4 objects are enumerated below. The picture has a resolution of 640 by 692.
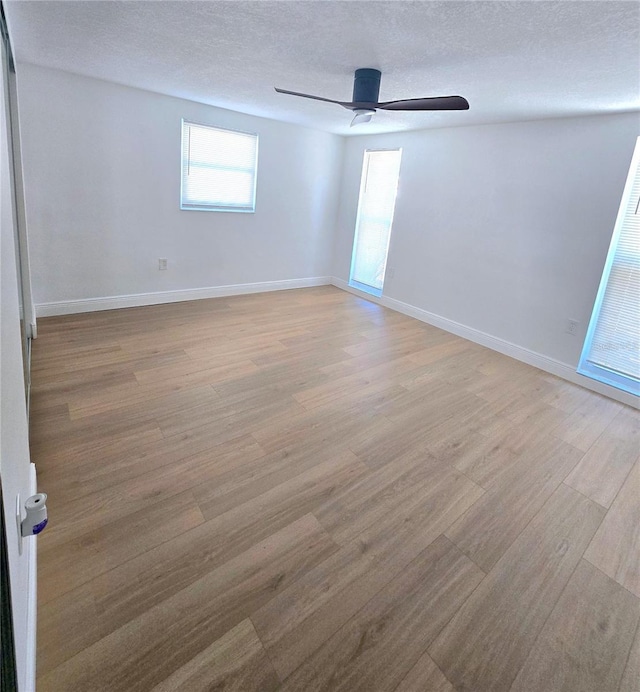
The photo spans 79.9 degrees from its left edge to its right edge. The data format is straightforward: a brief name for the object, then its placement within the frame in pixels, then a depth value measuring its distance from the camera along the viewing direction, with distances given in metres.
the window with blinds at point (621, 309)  3.01
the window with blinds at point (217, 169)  4.12
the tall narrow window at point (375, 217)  4.95
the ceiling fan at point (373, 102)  2.21
